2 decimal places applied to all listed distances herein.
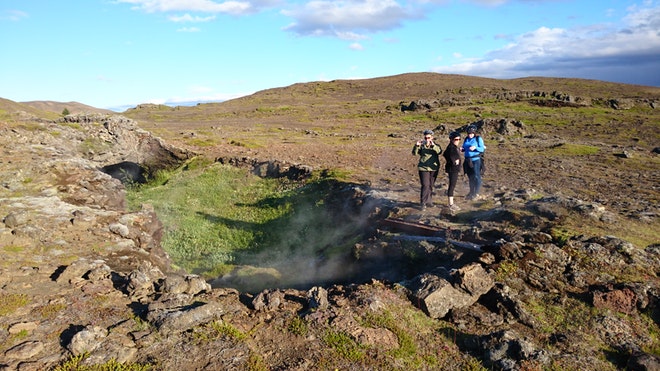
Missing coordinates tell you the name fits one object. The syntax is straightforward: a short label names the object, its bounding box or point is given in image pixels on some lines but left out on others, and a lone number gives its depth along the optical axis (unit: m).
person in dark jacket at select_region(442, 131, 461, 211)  13.66
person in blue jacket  14.41
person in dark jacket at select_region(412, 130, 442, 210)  13.48
